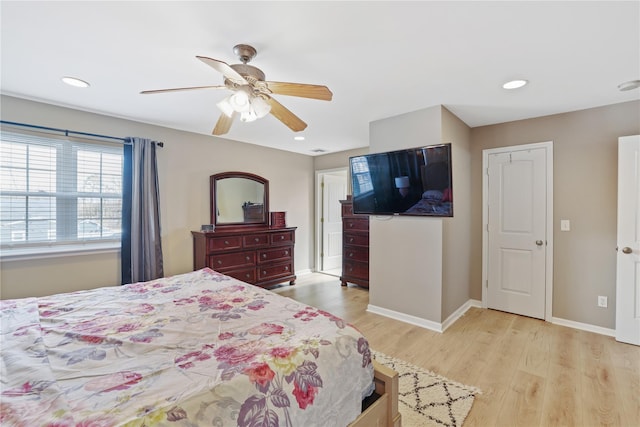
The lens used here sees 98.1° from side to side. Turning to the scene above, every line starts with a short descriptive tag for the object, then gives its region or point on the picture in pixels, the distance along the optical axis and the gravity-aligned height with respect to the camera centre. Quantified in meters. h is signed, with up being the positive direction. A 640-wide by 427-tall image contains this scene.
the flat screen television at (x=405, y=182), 2.81 +0.36
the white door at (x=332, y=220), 5.71 -0.13
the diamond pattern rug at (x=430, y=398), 1.73 -1.27
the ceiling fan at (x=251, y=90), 1.74 +0.81
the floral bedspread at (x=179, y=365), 0.89 -0.61
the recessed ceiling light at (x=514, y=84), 2.34 +1.13
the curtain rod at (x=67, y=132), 2.64 +0.86
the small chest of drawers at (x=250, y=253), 3.75 -0.58
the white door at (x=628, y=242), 2.60 -0.26
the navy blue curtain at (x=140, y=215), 3.23 -0.02
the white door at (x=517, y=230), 3.23 -0.19
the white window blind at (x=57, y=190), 2.68 +0.24
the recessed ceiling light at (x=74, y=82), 2.31 +1.12
